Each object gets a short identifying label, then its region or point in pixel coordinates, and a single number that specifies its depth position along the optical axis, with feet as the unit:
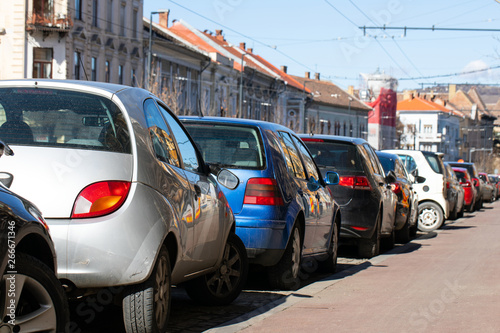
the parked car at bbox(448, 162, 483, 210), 116.15
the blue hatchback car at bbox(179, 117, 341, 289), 28.27
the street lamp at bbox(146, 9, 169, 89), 161.99
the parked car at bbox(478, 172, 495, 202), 153.71
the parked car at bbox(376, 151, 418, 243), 54.24
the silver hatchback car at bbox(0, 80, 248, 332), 17.43
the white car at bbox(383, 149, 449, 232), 73.46
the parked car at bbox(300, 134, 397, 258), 41.39
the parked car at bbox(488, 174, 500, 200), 196.16
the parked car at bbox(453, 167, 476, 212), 105.50
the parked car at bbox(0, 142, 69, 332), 13.82
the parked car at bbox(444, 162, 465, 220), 77.05
